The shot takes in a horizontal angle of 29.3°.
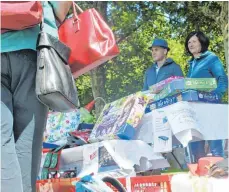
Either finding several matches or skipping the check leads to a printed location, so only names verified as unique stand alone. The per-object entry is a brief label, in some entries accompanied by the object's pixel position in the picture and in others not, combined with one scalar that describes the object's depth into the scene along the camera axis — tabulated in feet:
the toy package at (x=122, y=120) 10.52
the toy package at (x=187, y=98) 10.36
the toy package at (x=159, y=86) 11.03
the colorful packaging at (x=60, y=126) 14.97
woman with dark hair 10.70
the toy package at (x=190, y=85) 10.37
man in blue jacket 14.16
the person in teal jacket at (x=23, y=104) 5.53
